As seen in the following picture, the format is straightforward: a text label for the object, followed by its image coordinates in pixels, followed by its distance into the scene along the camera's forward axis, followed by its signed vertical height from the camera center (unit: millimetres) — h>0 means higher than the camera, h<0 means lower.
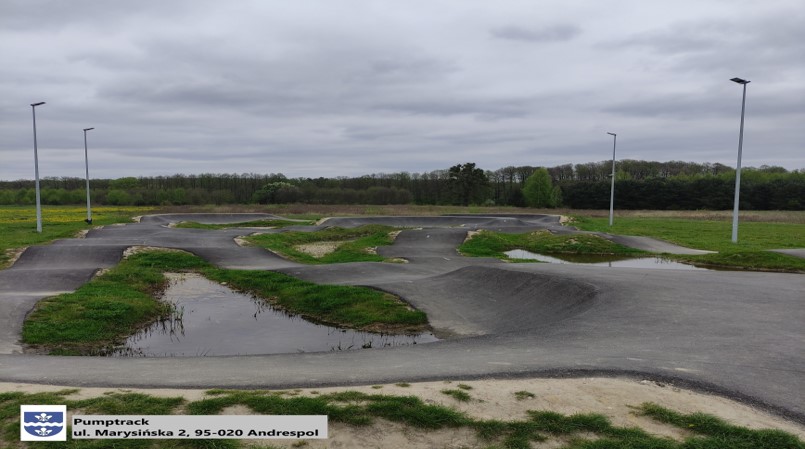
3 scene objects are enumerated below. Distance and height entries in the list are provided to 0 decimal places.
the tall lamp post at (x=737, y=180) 25469 +818
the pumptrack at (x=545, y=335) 6727 -2701
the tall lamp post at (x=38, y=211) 29775 -1858
